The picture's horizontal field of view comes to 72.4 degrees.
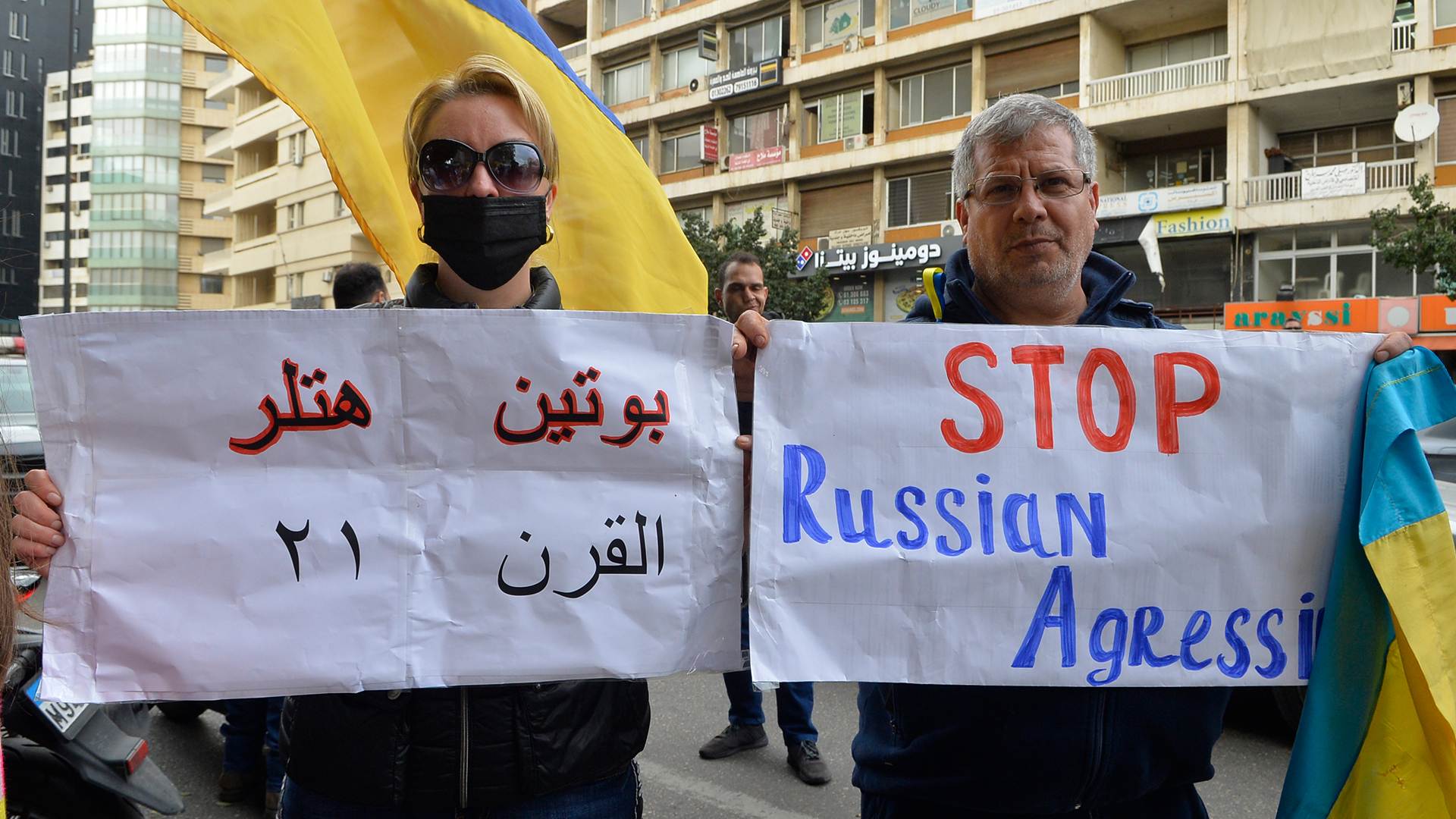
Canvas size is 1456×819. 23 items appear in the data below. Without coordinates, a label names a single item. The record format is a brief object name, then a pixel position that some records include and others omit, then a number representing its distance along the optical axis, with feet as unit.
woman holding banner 5.17
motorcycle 8.55
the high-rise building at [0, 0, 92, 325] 192.13
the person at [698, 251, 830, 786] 13.33
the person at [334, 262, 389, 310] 15.71
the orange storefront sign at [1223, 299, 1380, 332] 64.85
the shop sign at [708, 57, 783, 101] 93.91
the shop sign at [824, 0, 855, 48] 90.99
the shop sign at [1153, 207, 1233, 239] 69.62
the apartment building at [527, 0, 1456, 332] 66.13
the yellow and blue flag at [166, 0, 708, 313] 8.70
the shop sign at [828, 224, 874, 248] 88.33
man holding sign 5.59
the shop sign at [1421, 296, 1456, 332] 61.67
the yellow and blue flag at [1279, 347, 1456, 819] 5.29
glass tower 202.69
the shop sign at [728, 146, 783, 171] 93.86
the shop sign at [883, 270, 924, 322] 84.58
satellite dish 61.31
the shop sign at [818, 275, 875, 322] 88.94
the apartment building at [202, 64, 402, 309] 123.03
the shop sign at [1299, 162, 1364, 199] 64.95
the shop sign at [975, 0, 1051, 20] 78.33
